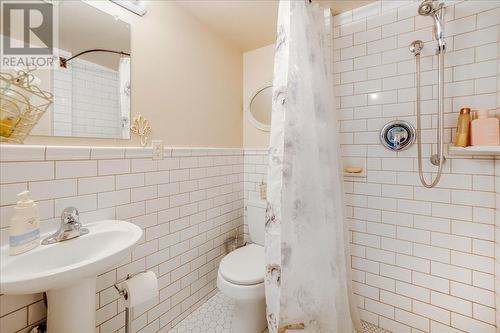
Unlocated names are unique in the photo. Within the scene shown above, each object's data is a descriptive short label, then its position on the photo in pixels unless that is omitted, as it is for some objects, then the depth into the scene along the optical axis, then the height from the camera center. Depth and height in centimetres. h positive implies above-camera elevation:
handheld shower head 126 +89
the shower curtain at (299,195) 111 -16
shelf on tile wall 108 +8
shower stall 113 -6
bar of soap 163 -4
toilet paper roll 112 -64
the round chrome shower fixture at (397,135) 147 +20
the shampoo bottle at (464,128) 123 +20
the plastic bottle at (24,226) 83 -24
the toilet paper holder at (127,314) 113 -78
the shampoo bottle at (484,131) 113 +18
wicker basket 89 +24
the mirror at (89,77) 106 +45
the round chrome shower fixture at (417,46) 138 +73
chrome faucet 96 -29
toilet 135 -73
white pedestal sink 70 -38
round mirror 215 +55
